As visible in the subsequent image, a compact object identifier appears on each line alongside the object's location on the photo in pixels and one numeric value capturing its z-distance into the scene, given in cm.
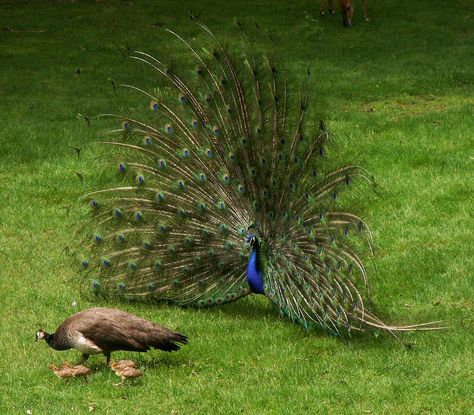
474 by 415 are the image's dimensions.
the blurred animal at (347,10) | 4144
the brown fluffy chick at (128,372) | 1514
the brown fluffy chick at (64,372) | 1530
